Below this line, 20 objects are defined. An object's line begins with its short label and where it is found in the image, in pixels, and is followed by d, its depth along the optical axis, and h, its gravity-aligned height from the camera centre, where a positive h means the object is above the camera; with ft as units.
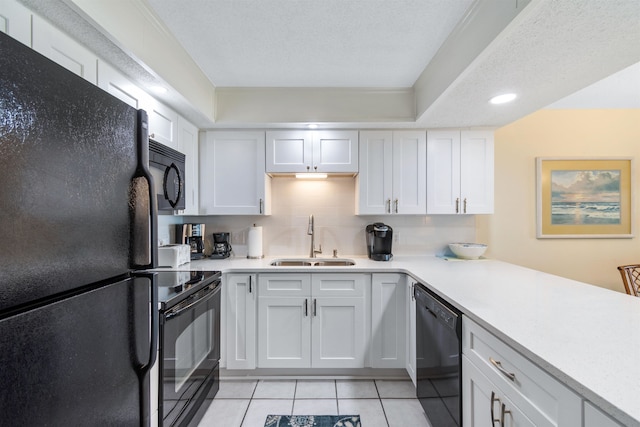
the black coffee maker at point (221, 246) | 8.94 -0.97
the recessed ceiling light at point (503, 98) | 6.46 +2.70
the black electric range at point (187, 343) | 4.55 -2.41
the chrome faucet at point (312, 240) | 9.17 -0.81
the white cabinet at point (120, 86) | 4.65 +2.32
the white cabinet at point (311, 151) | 8.66 +1.95
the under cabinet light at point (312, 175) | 8.99 +1.29
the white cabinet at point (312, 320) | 7.54 -2.80
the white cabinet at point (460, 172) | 8.75 +1.32
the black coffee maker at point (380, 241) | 8.65 -0.80
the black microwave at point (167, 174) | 5.76 +0.90
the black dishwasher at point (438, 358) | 4.59 -2.65
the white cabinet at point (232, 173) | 8.70 +1.29
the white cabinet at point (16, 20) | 3.16 +2.25
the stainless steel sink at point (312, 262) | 9.02 -1.51
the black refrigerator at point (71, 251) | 1.77 -0.27
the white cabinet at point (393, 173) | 8.74 +1.29
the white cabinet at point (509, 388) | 2.64 -1.93
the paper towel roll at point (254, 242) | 9.05 -0.85
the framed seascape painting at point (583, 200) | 9.69 +0.49
